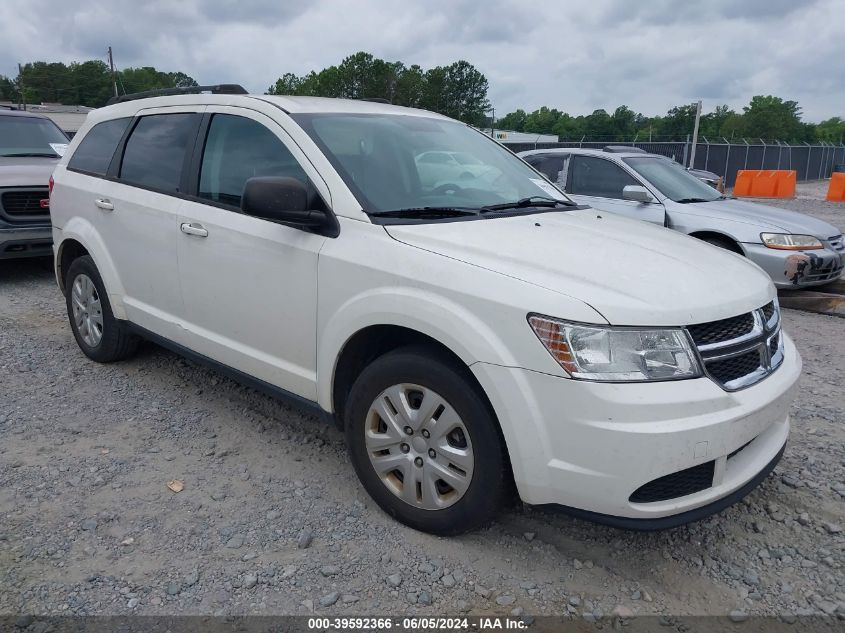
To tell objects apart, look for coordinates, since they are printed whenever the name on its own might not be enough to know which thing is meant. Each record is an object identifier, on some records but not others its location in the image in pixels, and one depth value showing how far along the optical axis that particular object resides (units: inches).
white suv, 94.7
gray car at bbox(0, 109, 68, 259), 291.3
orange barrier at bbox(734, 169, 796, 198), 824.3
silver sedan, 265.7
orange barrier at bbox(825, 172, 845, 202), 776.3
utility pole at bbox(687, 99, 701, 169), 921.9
